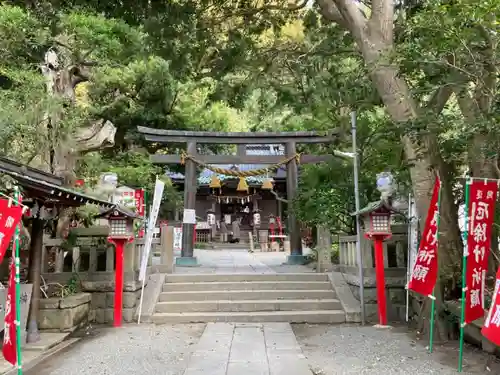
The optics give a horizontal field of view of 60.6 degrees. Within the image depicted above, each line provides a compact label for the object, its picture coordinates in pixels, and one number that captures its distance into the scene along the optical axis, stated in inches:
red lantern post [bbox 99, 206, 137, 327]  308.8
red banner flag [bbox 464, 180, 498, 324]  201.8
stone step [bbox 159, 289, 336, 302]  345.4
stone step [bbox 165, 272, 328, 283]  373.7
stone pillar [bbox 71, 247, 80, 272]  333.4
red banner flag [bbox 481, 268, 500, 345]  159.9
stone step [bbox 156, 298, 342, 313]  328.2
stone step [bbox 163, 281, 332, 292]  360.5
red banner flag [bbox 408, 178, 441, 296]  236.2
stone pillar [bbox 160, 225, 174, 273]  397.1
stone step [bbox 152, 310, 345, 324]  311.4
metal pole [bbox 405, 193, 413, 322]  306.2
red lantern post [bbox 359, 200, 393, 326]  303.7
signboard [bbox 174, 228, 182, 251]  671.8
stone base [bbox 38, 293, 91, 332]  273.9
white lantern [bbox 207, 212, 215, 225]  928.3
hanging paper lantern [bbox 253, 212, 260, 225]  901.2
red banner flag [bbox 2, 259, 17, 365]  176.1
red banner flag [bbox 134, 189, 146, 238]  482.3
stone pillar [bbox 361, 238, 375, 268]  337.4
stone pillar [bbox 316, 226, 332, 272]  392.2
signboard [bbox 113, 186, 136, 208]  458.0
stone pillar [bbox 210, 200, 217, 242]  951.6
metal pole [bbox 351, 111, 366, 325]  309.9
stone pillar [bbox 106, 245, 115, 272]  334.0
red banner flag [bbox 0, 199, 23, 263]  164.6
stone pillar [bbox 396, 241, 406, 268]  340.5
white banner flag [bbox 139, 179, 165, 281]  326.3
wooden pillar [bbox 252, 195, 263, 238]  917.3
